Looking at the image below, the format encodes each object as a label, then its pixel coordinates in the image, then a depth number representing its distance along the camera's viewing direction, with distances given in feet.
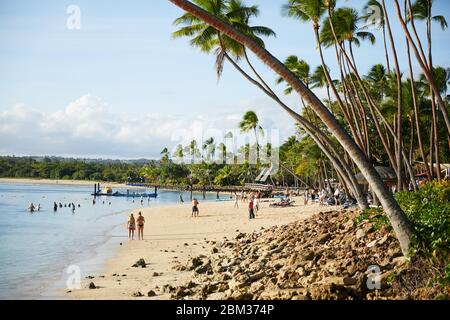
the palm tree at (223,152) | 336.08
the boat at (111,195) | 225.48
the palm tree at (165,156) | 396.98
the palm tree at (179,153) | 376.68
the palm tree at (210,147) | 354.95
